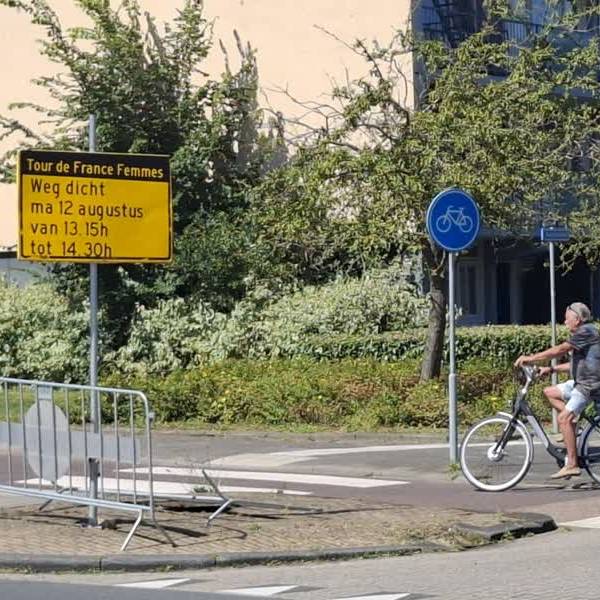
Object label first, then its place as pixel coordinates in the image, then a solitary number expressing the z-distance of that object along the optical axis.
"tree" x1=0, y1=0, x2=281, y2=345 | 25.89
